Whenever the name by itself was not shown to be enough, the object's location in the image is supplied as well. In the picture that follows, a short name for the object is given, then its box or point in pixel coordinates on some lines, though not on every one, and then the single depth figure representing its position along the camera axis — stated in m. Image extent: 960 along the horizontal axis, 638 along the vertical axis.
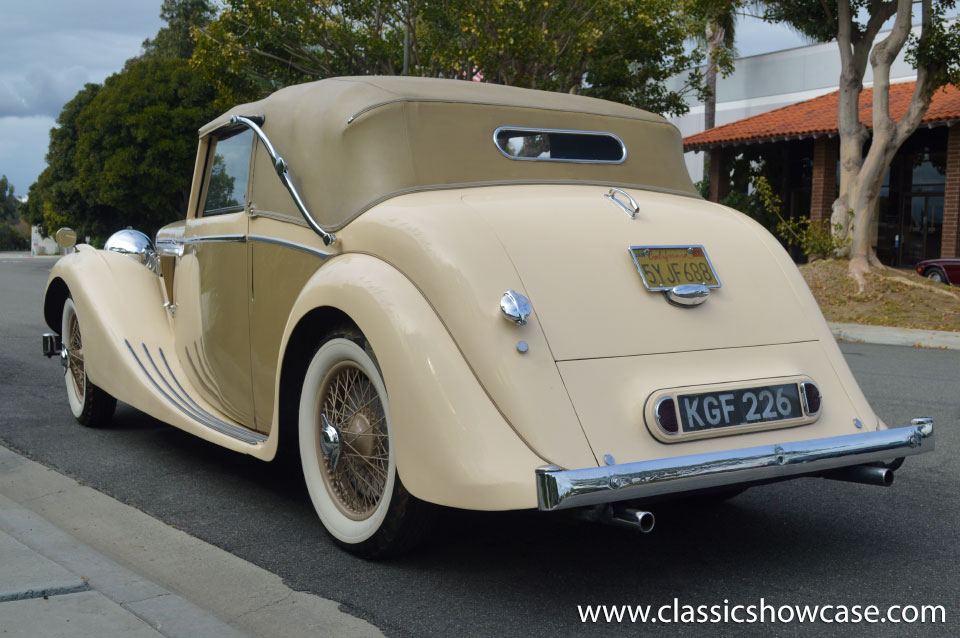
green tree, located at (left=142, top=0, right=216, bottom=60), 47.84
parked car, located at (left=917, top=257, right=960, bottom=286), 22.05
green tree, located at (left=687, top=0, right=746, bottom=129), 17.71
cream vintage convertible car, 3.11
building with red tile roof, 22.78
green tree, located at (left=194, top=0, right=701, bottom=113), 18.31
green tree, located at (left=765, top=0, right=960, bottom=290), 15.97
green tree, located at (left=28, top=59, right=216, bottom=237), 35.91
